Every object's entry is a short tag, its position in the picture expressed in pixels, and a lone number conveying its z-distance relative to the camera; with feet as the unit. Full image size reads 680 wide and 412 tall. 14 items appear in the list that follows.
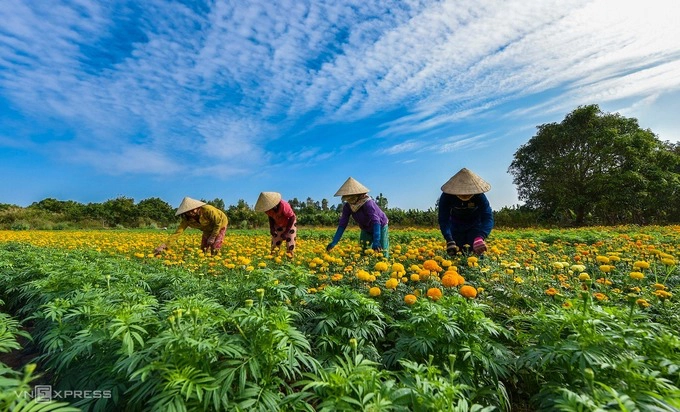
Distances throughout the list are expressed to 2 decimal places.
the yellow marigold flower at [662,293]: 7.74
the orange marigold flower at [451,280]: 8.26
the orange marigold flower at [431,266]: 9.55
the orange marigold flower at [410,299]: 7.91
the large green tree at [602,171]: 73.46
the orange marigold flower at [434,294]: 7.67
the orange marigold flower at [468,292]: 7.97
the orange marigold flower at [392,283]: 8.77
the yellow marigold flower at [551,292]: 8.75
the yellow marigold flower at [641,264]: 9.26
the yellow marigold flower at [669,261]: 9.22
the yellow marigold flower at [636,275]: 8.22
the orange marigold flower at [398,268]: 9.62
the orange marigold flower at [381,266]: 9.94
